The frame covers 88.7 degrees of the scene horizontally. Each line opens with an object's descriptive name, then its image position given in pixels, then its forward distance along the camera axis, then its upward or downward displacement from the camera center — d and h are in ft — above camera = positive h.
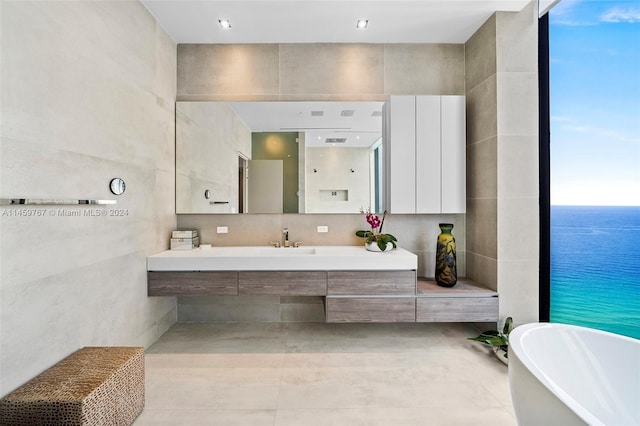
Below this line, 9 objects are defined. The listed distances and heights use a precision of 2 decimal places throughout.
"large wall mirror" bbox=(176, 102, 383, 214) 10.23 +1.78
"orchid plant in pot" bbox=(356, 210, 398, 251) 9.28 -0.70
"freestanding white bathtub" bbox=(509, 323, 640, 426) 4.69 -2.50
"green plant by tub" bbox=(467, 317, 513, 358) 8.27 -3.30
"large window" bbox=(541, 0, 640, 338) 6.72 +1.08
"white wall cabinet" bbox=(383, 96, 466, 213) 9.73 +1.73
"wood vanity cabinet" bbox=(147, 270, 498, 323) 8.41 -1.94
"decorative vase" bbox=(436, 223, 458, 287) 9.16 -1.33
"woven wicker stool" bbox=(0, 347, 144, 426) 4.46 -2.59
